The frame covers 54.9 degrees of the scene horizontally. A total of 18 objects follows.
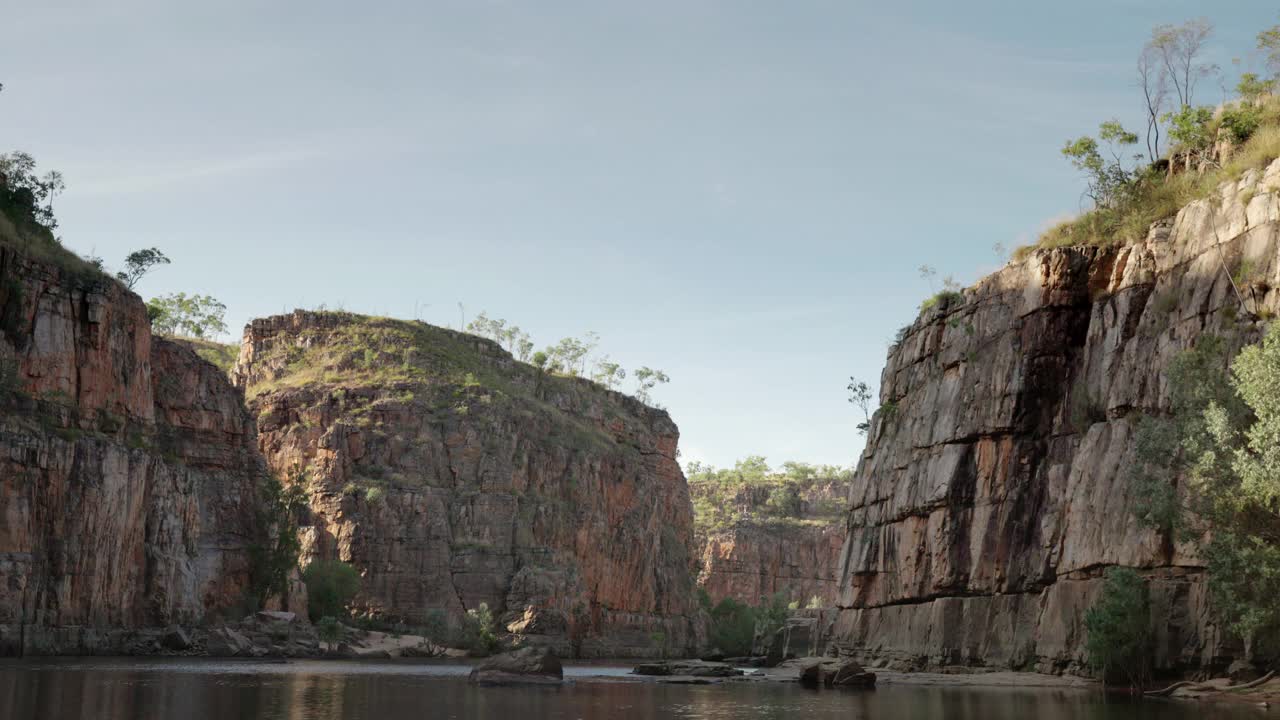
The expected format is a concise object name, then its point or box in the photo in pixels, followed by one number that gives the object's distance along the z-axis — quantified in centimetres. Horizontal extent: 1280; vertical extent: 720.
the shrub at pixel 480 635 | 13412
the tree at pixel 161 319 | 19312
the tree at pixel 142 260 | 12450
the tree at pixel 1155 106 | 7019
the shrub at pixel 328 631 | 11462
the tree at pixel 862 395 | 10881
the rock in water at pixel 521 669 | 5920
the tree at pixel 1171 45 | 6912
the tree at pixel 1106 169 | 6775
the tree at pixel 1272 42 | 6288
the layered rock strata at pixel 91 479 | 8094
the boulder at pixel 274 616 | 10762
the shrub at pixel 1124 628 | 4741
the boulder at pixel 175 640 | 9075
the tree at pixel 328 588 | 13075
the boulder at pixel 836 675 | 5962
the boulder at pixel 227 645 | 9350
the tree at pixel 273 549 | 11656
